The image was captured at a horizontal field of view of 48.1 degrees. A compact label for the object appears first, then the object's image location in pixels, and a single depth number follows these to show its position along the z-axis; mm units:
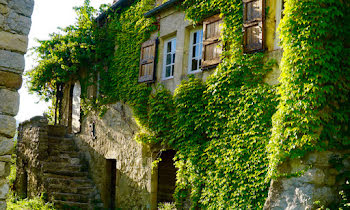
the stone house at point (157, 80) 7113
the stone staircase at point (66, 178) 10491
